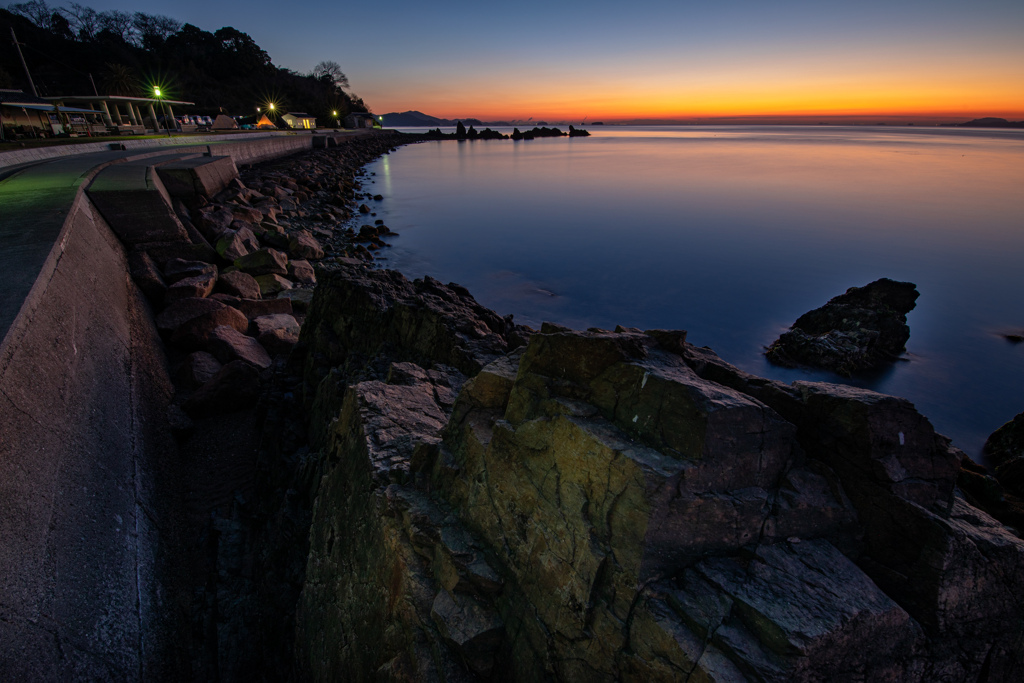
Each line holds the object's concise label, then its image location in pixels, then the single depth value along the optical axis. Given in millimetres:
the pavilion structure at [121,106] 36156
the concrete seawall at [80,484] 3092
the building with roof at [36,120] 28708
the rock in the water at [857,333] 10922
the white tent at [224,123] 57188
